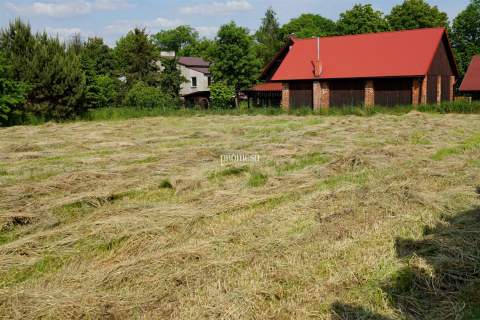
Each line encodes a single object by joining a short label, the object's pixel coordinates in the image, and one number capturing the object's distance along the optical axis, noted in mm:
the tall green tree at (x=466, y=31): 51656
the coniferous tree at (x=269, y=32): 63075
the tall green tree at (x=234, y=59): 39719
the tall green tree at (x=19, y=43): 25266
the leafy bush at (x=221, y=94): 39938
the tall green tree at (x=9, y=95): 22297
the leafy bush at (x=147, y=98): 36281
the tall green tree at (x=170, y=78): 44688
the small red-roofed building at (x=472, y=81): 37312
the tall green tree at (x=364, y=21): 47469
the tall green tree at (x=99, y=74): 29341
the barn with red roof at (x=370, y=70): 28500
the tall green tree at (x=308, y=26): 64875
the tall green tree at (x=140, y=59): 43969
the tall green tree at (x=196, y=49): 77375
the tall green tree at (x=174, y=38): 97500
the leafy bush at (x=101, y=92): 28931
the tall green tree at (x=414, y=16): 49000
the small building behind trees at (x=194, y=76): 53844
